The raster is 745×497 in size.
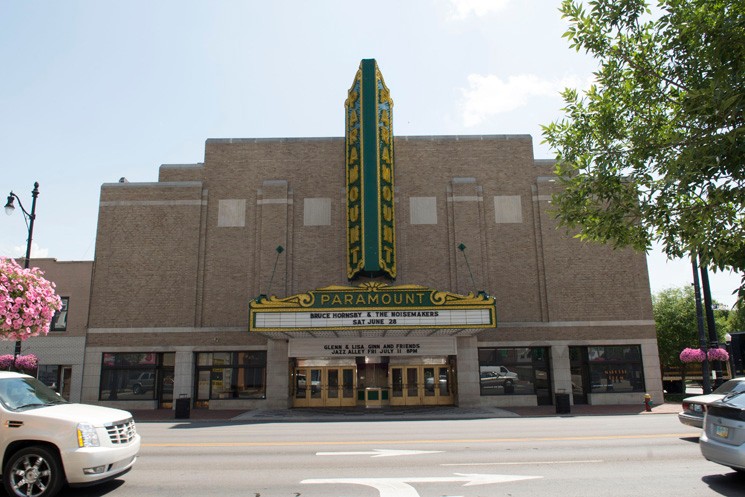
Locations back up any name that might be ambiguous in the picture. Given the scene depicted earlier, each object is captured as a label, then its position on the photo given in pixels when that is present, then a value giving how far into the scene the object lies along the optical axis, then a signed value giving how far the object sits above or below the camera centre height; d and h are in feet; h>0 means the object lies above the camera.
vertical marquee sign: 92.43 +31.74
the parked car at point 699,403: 46.34 -3.70
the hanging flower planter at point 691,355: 85.65 +0.84
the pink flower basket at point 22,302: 40.55 +4.91
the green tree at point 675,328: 124.67 +7.49
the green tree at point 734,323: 162.30 +11.25
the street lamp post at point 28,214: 74.95 +21.74
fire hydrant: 81.94 -6.14
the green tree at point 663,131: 28.71 +14.14
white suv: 25.89 -4.00
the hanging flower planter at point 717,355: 79.36 +0.75
